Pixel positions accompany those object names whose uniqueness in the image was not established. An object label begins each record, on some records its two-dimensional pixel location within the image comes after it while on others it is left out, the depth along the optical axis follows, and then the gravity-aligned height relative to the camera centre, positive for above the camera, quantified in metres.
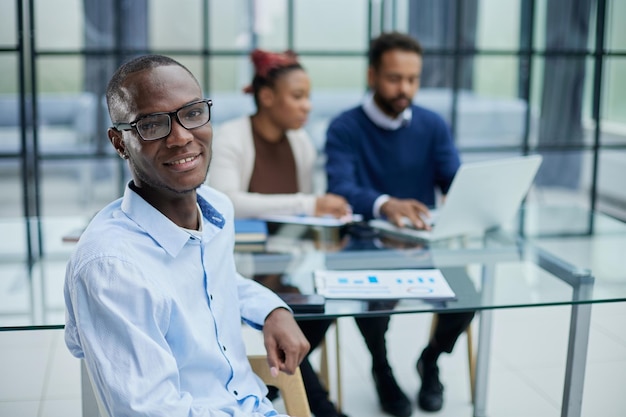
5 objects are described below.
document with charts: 1.86 -0.50
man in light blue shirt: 1.29 -0.37
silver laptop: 2.18 -0.36
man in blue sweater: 2.75 -0.30
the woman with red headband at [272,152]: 2.61 -0.30
